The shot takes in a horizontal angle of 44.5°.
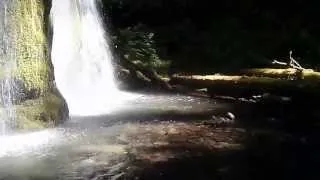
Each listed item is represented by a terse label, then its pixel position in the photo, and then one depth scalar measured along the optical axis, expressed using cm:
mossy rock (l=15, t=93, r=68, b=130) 896
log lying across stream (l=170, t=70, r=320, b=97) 1305
